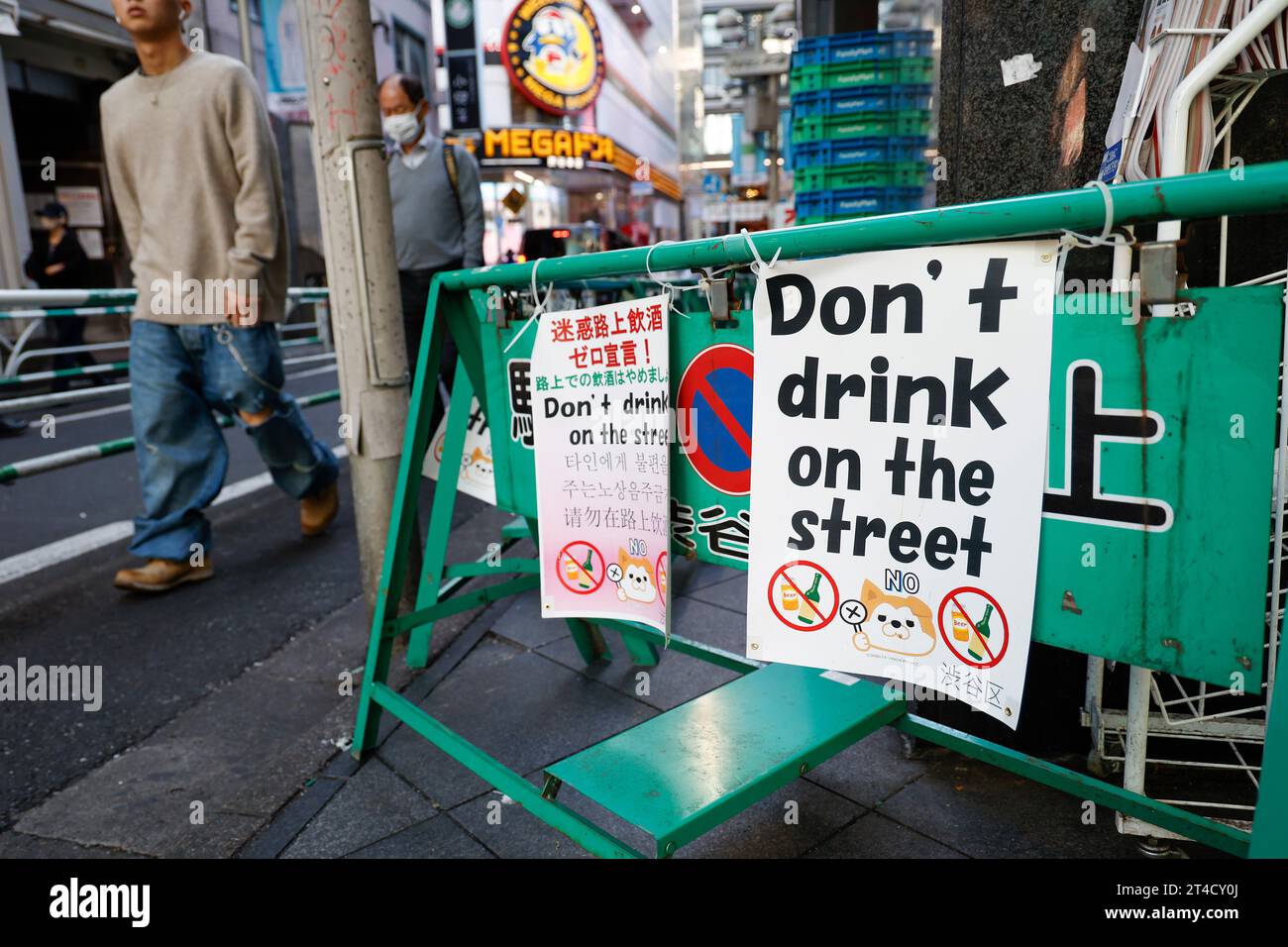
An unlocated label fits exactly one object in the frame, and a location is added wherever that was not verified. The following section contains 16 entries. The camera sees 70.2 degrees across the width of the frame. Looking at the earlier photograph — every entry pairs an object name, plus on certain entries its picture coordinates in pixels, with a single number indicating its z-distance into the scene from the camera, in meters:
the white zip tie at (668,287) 1.92
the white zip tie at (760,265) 1.78
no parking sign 1.95
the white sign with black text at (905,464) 1.56
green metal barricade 1.38
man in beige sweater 3.97
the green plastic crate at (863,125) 6.52
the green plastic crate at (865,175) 6.59
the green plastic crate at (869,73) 6.35
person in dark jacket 11.06
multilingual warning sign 2.08
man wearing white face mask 5.36
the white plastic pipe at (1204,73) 1.81
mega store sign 32.09
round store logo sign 34.31
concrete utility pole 3.12
